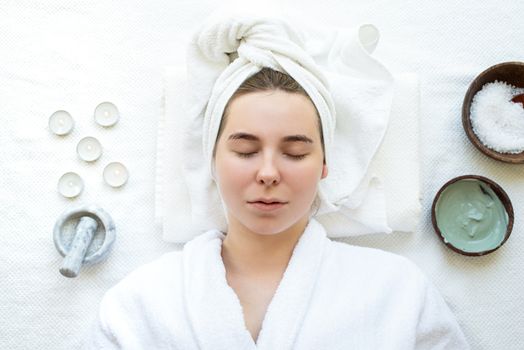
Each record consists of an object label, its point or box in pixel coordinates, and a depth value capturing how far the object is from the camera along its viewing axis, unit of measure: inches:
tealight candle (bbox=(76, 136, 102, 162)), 63.5
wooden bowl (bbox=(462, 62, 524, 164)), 61.1
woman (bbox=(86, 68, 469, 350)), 48.0
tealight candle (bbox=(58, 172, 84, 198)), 63.0
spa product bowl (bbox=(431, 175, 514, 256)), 60.3
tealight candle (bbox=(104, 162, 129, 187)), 63.3
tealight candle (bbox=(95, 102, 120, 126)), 64.0
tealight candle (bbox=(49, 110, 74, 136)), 63.6
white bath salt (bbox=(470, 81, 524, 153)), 61.9
